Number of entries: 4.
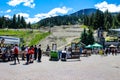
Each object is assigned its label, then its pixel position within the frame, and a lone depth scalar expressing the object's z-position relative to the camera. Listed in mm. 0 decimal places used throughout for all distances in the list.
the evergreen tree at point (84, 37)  35349
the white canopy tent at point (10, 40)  16376
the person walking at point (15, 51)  9508
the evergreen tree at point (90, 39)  34850
